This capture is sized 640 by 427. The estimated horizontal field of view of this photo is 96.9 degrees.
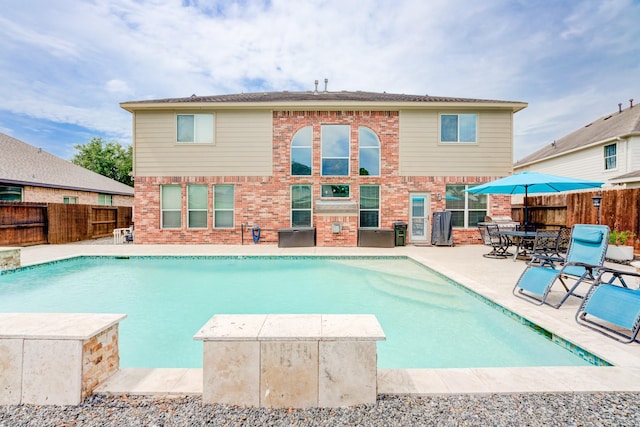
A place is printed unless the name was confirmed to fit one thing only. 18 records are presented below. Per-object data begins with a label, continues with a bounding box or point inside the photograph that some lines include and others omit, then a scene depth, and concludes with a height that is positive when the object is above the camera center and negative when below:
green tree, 33.16 +6.07
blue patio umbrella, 6.80 +0.69
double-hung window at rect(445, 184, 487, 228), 10.74 +0.20
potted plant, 7.05 -0.88
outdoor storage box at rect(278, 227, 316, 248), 9.85 -0.96
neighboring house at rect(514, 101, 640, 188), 13.10 +3.31
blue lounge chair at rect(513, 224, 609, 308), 3.95 -0.73
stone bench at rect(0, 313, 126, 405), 1.92 -1.06
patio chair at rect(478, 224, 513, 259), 7.93 -1.00
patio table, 7.00 -0.76
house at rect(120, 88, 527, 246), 10.67 +1.67
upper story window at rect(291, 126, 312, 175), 10.80 +2.24
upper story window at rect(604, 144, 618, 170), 13.97 +2.80
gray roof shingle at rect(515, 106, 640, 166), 13.73 +4.50
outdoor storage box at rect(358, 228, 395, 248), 9.82 -0.94
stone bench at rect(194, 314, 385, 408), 1.90 -1.07
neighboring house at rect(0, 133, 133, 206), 12.62 +1.48
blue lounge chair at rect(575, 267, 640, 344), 2.83 -1.03
